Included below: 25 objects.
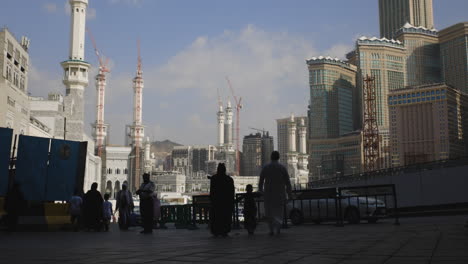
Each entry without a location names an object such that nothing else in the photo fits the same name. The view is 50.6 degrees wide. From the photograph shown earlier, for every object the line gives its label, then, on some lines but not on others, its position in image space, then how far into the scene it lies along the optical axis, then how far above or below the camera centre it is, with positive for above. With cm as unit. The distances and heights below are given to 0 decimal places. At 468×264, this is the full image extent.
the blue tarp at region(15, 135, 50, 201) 1587 +103
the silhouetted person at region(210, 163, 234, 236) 1008 -3
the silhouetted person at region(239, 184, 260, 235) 1157 -21
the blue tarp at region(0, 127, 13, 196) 1592 +136
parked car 1587 -30
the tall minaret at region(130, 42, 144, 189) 13962 +2017
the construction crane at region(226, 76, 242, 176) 19750 +1551
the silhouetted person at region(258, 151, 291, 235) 985 +21
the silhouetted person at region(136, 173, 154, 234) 1225 -9
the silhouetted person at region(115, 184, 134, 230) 1480 -17
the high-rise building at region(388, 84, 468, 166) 14512 +2367
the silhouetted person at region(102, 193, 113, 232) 1533 -41
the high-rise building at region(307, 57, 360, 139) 19225 +3870
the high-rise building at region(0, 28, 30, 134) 4262 +1114
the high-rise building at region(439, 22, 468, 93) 18638 +5551
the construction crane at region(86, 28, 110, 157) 13238 +2414
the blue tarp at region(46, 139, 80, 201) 1652 +100
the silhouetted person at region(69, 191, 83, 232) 1557 -37
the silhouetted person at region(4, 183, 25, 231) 1401 -17
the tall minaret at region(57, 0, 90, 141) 7525 +2129
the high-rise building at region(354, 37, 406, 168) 18638 +5101
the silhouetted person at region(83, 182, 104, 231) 1481 -29
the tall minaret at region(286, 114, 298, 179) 19525 +1126
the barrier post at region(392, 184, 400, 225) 1344 -43
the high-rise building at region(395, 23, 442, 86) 19375 +5728
